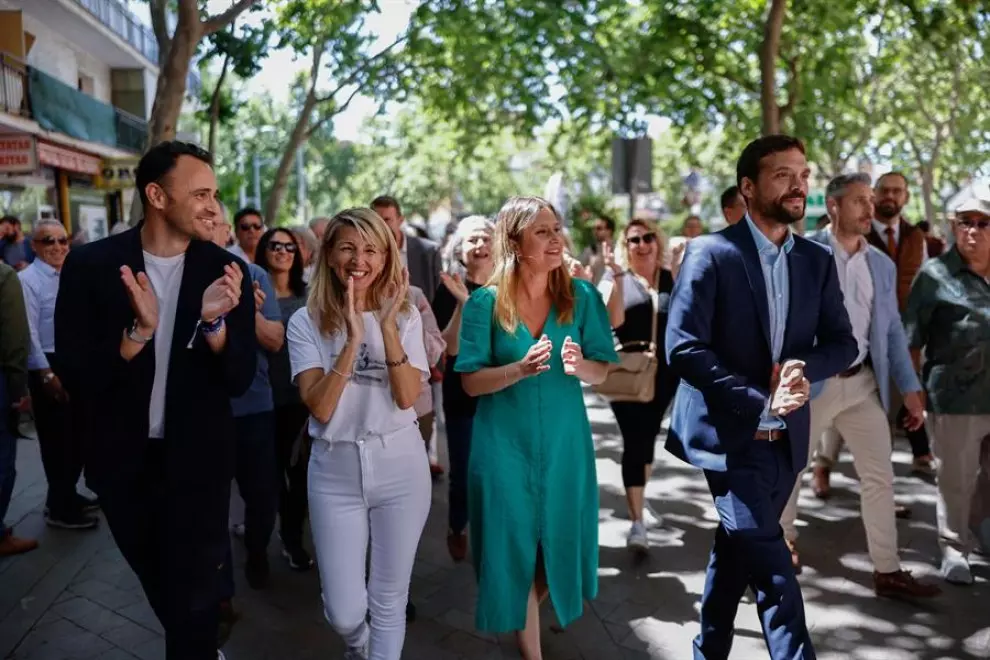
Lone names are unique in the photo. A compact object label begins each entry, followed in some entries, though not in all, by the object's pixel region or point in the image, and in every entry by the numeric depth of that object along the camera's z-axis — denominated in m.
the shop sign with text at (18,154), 13.80
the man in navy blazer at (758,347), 3.55
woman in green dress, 3.98
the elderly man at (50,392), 6.57
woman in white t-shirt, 3.63
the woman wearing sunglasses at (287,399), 5.68
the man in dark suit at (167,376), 3.32
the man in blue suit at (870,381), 5.07
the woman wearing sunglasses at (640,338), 5.89
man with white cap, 5.21
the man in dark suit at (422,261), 8.36
